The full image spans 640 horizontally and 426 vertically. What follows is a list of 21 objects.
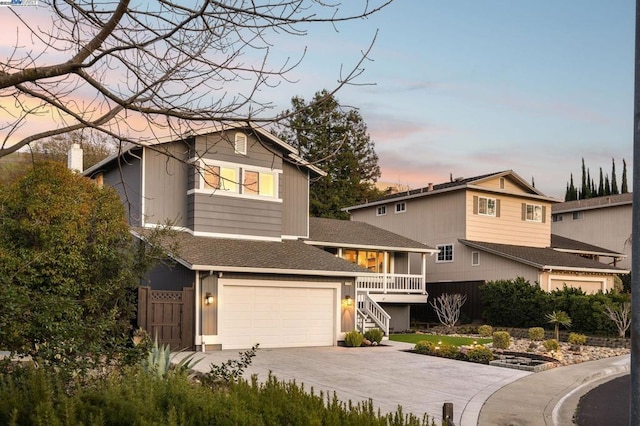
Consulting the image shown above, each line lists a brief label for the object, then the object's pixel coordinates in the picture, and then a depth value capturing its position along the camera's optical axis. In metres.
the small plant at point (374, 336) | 24.28
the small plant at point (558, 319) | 26.02
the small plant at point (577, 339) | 24.92
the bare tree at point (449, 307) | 31.33
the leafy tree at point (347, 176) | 54.06
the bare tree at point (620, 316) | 26.22
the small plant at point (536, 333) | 25.92
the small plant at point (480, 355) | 20.27
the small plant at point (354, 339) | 23.80
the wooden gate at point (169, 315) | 19.86
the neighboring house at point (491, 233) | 33.22
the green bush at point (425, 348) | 21.67
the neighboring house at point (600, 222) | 42.59
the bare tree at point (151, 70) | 5.77
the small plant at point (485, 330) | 28.77
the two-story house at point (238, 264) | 21.27
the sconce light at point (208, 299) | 21.55
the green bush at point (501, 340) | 23.17
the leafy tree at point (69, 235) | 15.48
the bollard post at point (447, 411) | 7.04
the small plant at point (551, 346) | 22.28
